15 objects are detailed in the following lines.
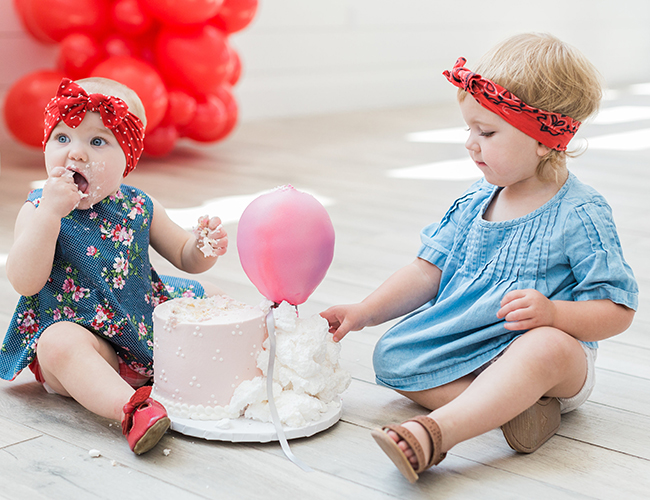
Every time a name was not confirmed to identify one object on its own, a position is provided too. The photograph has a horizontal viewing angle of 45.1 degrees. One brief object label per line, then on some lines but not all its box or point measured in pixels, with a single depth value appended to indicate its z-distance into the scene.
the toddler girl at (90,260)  1.11
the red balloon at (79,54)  2.88
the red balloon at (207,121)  3.12
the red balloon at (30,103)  2.90
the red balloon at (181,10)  2.83
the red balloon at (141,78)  2.77
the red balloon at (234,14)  3.09
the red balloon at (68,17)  2.84
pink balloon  1.07
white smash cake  1.07
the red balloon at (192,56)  2.95
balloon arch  2.84
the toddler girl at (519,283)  1.03
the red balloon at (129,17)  2.86
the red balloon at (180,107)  3.00
